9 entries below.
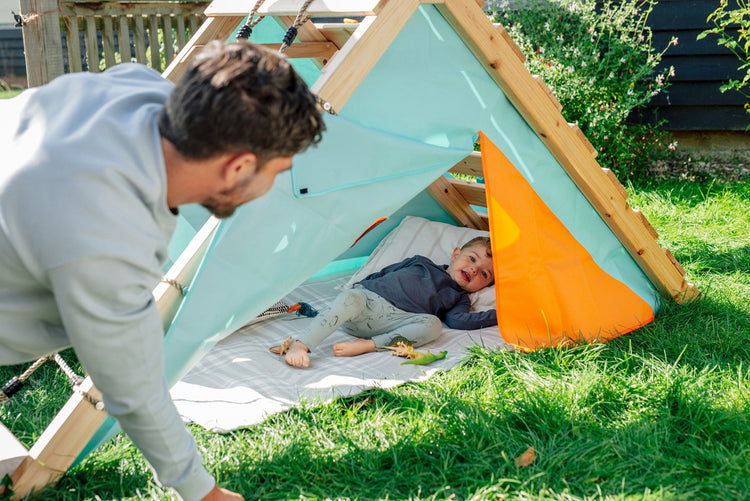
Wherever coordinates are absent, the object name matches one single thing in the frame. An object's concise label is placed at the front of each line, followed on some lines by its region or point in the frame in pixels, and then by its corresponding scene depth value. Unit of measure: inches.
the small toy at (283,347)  115.7
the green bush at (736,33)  192.7
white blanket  96.4
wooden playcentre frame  75.9
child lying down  117.2
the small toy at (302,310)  133.2
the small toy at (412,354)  110.7
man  47.4
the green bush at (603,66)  202.2
